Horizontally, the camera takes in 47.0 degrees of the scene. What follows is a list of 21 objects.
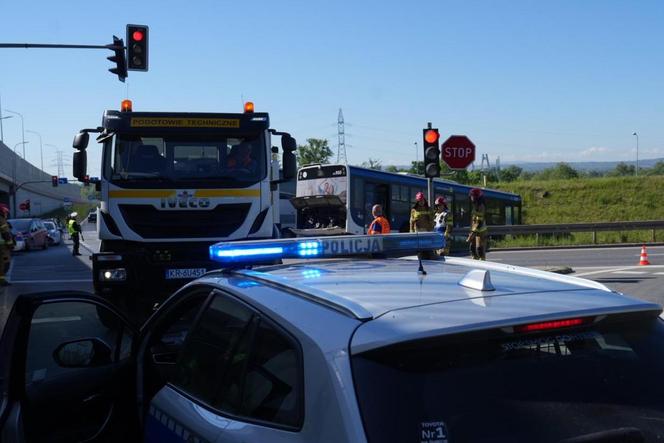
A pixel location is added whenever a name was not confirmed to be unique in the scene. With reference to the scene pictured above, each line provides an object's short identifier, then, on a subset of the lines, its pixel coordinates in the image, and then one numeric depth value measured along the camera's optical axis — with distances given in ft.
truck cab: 34.73
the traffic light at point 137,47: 61.11
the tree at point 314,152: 282.95
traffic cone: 65.26
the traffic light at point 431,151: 46.03
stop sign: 50.98
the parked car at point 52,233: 139.78
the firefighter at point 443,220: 52.95
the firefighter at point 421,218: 50.14
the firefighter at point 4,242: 56.80
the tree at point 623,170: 374.24
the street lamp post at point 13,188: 214.44
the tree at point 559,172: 316.09
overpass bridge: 211.00
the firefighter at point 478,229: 49.50
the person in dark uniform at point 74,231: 102.83
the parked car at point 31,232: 117.67
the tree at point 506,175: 296.92
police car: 7.55
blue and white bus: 90.38
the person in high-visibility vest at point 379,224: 50.03
